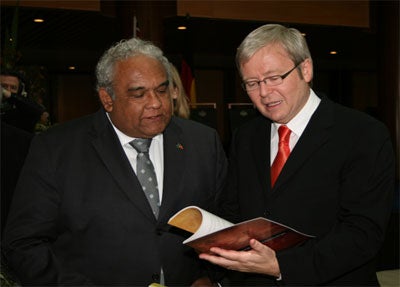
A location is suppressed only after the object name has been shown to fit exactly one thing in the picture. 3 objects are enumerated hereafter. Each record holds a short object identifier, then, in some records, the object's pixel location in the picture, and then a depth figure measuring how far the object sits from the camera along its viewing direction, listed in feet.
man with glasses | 5.31
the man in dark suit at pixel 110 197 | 6.04
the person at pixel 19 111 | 7.39
